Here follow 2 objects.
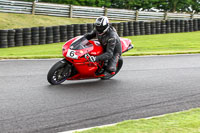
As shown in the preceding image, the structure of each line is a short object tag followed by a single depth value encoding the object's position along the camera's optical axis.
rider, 16.41
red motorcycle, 15.91
